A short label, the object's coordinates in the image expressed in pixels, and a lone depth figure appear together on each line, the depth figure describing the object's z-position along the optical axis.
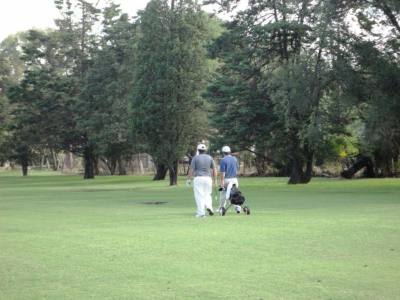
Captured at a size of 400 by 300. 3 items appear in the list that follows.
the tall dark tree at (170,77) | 45.31
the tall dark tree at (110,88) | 61.38
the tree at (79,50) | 70.56
